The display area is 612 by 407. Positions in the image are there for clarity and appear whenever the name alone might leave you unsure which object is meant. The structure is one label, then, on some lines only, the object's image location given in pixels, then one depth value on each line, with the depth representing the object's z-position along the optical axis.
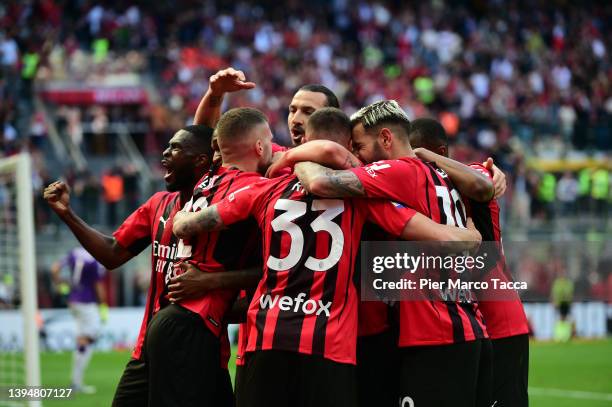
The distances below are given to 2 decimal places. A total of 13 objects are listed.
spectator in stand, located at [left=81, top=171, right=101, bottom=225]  40.59
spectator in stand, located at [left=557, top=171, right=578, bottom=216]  47.12
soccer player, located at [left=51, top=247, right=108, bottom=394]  30.62
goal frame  18.03
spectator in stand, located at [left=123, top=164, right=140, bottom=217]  41.19
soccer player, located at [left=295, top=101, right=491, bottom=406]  10.45
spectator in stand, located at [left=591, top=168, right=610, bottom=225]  46.59
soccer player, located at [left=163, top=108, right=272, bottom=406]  11.21
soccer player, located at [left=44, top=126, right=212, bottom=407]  11.69
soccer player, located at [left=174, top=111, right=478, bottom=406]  10.06
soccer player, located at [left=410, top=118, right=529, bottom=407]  12.24
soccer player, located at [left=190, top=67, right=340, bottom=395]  12.95
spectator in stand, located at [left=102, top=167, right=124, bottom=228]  40.84
